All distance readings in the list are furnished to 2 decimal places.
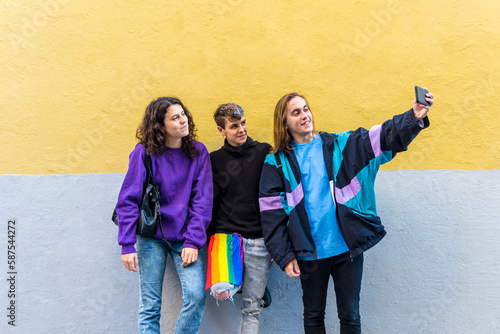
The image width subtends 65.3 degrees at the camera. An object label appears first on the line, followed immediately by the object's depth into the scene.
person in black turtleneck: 2.58
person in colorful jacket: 2.35
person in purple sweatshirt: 2.52
